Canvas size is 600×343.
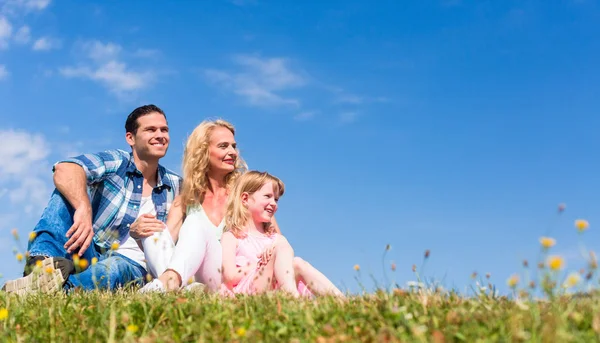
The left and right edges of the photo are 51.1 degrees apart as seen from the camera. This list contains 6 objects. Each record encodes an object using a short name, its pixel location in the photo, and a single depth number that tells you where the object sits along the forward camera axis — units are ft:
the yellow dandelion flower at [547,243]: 12.36
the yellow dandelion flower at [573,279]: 11.86
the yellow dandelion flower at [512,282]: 13.11
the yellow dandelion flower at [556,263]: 11.43
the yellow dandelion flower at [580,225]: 12.34
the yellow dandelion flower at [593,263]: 13.05
